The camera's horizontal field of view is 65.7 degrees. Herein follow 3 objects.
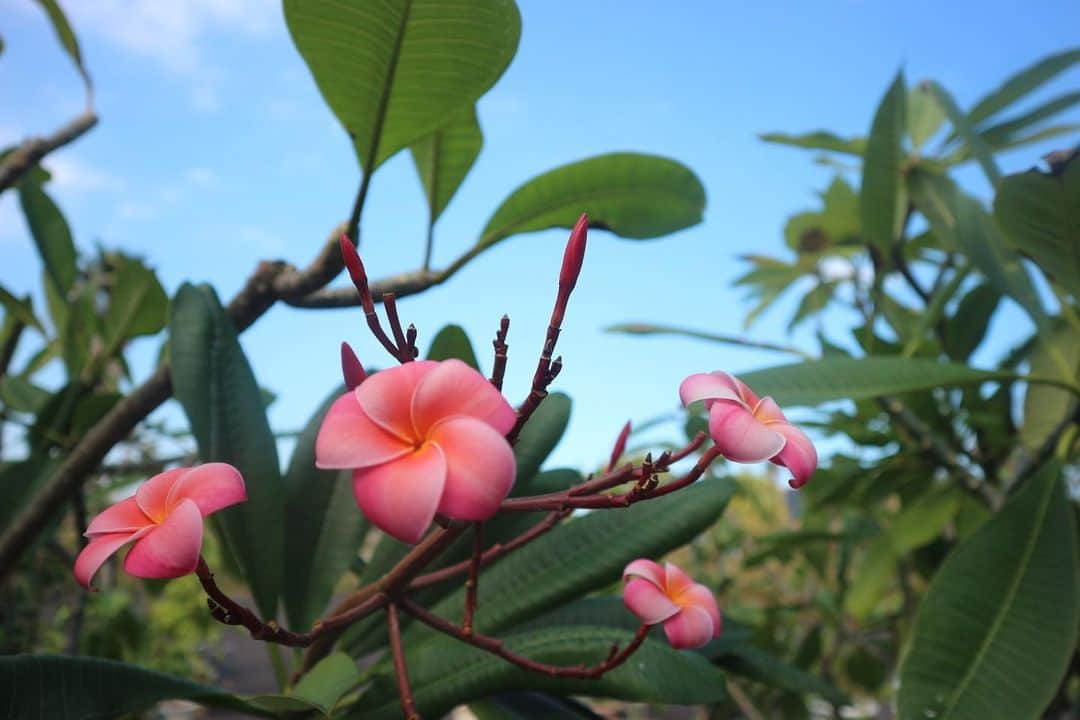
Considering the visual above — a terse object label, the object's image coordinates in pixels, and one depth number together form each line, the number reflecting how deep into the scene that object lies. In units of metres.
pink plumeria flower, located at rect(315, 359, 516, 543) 0.40
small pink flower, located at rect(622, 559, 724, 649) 0.60
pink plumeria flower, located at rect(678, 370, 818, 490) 0.49
